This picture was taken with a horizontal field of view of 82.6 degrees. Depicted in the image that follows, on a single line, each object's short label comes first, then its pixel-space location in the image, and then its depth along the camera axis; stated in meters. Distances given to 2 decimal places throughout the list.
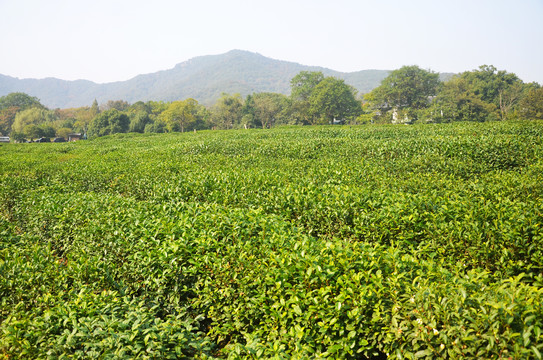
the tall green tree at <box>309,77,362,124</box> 68.25
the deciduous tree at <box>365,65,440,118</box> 69.25
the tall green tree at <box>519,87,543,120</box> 46.50
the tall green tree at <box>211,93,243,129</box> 82.00
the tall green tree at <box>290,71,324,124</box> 72.59
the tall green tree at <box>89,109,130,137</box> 65.50
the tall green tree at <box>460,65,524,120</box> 55.41
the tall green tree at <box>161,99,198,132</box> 72.00
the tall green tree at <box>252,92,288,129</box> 76.06
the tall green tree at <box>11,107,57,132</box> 81.44
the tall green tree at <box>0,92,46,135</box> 117.72
